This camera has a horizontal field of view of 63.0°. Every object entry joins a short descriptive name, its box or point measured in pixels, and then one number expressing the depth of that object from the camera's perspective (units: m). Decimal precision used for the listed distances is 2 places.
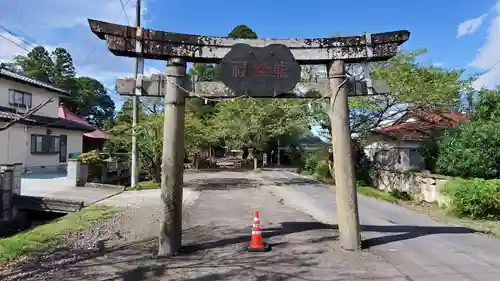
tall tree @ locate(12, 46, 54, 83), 48.53
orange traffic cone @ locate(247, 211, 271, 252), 7.17
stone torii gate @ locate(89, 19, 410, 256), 7.05
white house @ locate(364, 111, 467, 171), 22.02
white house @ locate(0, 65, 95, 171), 22.56
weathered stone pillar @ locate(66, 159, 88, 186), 18.53
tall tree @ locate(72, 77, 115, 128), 58.41
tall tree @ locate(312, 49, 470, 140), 20.19
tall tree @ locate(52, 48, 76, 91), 55.41
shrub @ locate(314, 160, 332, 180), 28.35
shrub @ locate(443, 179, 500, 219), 12.48
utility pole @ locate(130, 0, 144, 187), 19.97
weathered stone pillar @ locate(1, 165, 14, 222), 13.39
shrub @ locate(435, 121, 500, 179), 15.09
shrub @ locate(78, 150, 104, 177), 19.55
